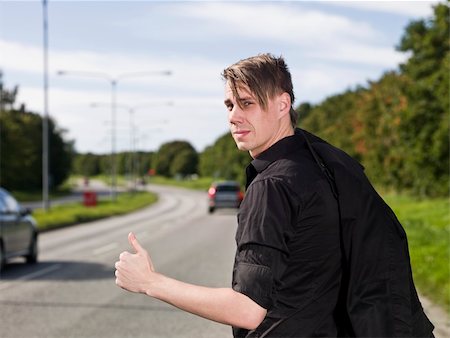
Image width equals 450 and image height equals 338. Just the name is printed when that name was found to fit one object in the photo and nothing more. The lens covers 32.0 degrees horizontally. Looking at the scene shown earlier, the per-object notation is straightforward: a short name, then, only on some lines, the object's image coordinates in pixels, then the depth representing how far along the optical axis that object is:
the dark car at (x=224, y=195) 42.03
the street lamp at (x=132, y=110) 56.82
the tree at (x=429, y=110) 38.06
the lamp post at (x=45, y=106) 33.28
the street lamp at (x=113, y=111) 46.48
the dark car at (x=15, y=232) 14.52
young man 2.10
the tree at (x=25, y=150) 71.44
